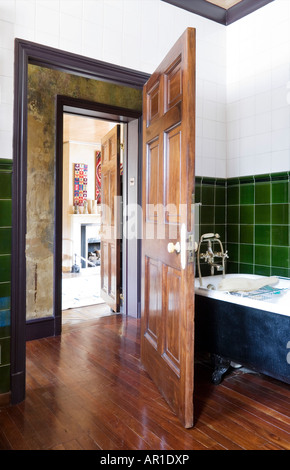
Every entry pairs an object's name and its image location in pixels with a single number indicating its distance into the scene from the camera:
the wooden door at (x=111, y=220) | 4.43
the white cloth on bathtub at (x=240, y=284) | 2.83
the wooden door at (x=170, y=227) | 2.00
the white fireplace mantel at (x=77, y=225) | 8.33
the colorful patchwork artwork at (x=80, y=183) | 8.42
